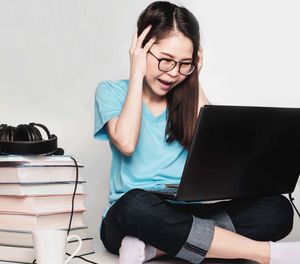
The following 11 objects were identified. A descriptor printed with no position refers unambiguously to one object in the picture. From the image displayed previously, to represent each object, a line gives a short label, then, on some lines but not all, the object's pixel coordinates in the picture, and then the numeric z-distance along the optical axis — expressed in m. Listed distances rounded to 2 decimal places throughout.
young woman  2.38
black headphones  2.49
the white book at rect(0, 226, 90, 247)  2.50
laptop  2.24
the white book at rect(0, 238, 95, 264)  2.50
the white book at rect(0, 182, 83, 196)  2.50
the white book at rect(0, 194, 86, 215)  2.51
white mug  2.19
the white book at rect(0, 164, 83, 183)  2.49
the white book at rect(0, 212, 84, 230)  2.52
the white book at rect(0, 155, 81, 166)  2.49
